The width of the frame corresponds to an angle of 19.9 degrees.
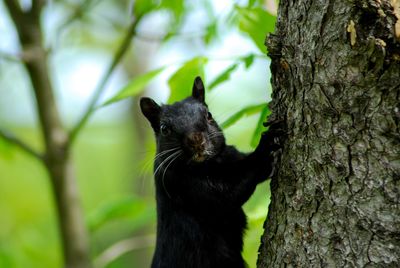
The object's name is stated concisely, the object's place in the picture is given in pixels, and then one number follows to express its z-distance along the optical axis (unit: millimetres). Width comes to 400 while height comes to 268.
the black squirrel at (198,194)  6051
